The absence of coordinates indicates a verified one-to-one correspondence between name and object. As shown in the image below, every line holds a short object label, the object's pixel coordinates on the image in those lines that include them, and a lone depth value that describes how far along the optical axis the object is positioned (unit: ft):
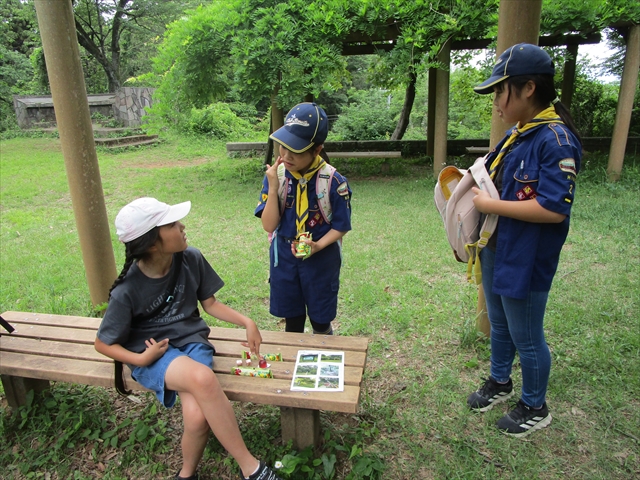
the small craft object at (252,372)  7.89
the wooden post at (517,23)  8.89
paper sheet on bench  7.50
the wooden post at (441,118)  28.30
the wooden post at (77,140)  11.50
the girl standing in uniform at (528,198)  6.78
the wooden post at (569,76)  33.19
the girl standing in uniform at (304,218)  8.15
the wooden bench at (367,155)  32.78
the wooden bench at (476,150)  34.09
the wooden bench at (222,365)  7.42
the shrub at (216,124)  55.67
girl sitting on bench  7.18
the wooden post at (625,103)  24.93
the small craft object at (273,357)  8.32
